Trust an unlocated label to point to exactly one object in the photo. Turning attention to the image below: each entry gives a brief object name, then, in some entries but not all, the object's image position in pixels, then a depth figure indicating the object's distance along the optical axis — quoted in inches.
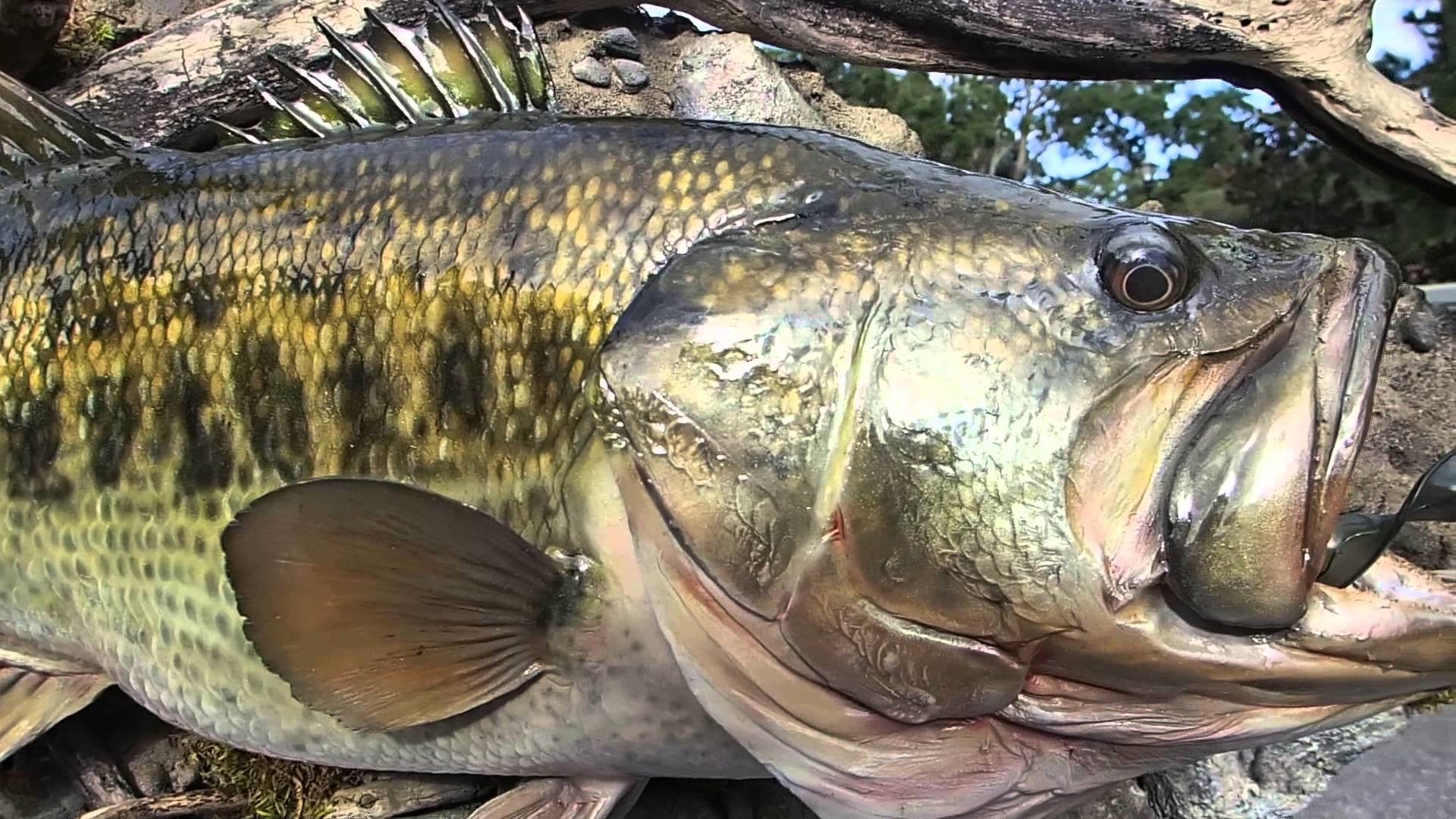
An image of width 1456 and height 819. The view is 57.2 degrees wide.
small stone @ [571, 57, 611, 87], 25.5
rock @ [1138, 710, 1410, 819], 17.6
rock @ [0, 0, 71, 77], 21.4
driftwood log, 22.8
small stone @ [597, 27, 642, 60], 26.2
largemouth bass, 11.1
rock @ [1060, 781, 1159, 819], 17.6
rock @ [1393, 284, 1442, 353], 26.1
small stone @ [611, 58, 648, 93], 25.9
